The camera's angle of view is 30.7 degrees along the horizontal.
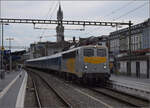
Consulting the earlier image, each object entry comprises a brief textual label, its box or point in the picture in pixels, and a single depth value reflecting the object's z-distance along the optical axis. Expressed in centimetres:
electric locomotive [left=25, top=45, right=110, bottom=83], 2006
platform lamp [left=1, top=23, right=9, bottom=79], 2916
